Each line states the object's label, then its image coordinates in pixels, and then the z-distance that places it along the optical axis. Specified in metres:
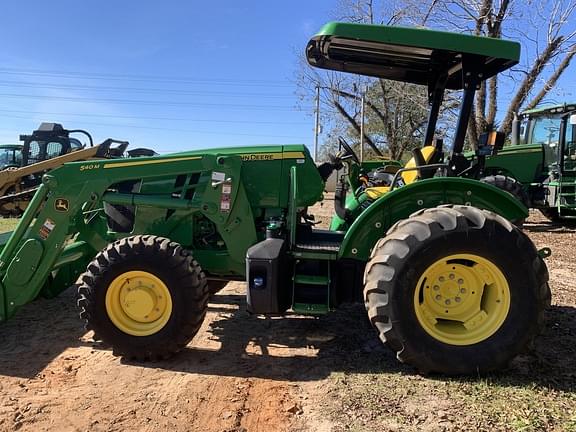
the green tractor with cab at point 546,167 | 11.36
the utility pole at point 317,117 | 29.23
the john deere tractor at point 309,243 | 3.45
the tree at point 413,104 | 16.16
